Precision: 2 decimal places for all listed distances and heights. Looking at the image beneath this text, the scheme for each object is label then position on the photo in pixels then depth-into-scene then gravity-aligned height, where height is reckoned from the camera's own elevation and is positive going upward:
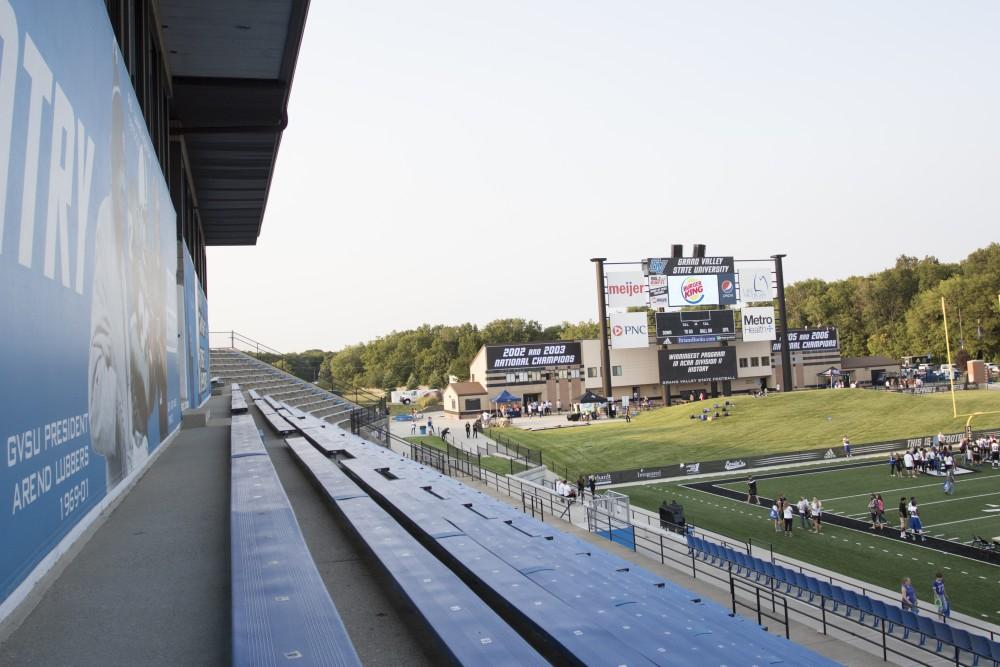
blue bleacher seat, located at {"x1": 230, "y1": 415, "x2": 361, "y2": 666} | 2.96 -1.13
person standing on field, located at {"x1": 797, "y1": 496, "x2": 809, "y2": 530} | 22.95 -5.29
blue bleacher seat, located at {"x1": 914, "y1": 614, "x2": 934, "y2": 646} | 10.96 -4.39
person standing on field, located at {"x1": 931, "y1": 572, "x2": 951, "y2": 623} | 13.27 -4.85
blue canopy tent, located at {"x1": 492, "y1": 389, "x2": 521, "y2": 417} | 59.28 -3.26
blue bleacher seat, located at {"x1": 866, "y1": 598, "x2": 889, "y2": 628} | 11.69 -4.46
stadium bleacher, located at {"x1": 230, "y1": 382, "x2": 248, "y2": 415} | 16.47 -0.76
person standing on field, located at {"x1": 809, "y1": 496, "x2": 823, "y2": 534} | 22.22 -5.27
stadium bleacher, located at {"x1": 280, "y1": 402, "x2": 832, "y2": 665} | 3.47 -1.40
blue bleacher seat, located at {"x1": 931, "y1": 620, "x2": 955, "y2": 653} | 10.62 -4.39
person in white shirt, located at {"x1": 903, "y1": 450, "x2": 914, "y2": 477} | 29.90 -5.07
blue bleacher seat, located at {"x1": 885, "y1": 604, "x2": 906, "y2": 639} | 11.73 -4.48
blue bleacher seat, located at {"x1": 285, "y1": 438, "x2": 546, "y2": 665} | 3.19 -1.27
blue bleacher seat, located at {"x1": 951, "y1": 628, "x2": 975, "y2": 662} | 10.26 -4.33
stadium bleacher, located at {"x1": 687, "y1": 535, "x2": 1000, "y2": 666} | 10.27 -4.54
